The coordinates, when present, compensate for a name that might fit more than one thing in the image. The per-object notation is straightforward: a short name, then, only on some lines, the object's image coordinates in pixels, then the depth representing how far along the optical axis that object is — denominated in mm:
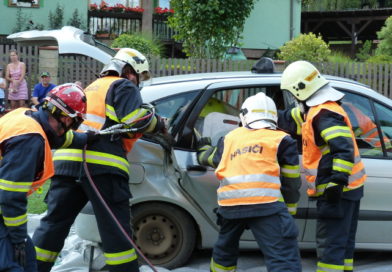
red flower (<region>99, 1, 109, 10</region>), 21156
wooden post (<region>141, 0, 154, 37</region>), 21141
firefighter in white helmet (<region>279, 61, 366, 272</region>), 4934
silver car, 5531
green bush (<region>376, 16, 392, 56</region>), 19250
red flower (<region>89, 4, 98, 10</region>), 20969
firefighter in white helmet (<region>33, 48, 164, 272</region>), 4852
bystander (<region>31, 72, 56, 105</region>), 12617
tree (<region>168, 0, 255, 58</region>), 14594
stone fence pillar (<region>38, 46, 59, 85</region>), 13984
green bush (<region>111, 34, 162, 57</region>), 16109
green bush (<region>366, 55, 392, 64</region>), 17442
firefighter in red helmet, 3705
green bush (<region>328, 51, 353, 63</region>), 16912
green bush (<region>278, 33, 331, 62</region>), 16953
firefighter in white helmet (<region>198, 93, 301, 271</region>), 4492
